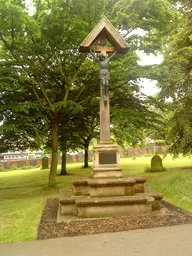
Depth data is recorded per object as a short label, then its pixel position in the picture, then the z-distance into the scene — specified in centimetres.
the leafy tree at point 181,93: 1463
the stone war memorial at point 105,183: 665
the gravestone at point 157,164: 1728
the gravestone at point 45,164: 2802
